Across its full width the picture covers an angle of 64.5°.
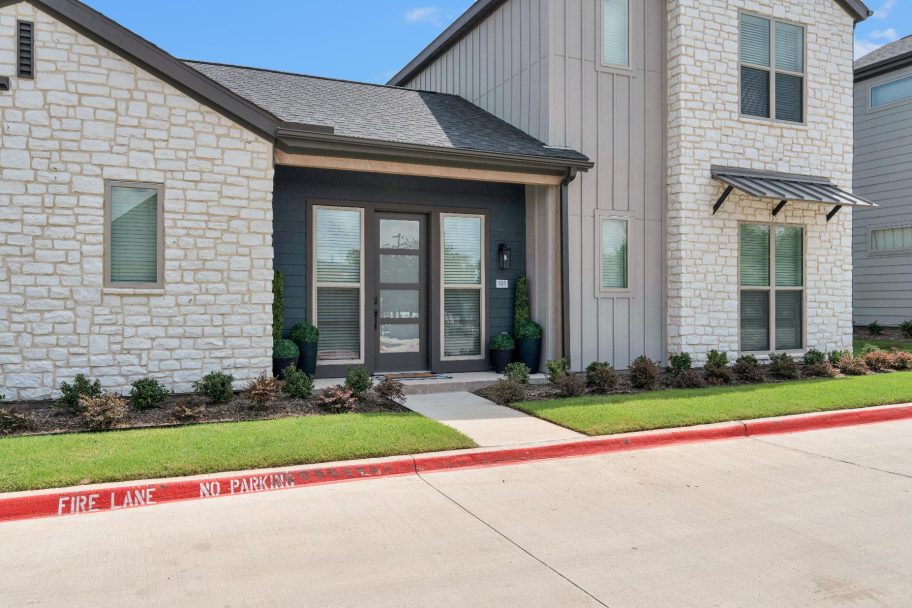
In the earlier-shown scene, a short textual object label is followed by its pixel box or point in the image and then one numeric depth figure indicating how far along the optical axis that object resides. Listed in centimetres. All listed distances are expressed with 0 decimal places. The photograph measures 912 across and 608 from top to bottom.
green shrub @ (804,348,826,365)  1178
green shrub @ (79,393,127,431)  701
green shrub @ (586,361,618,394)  962
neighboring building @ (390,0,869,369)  1145
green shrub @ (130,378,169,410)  783
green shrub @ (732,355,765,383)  1077
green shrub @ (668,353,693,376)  1105
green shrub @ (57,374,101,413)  762
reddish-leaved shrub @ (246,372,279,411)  803
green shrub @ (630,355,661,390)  999
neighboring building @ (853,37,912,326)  1730
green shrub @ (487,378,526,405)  905
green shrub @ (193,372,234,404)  820
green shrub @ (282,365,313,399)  852
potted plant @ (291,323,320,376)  998
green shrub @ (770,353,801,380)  1105
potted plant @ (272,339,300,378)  950
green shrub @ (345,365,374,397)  853
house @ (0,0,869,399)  816
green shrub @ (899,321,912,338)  1656
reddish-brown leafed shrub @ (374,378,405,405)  846
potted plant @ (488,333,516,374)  1118
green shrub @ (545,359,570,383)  986
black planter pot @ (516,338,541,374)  1123
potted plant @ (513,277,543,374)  1120
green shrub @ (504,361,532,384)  956
